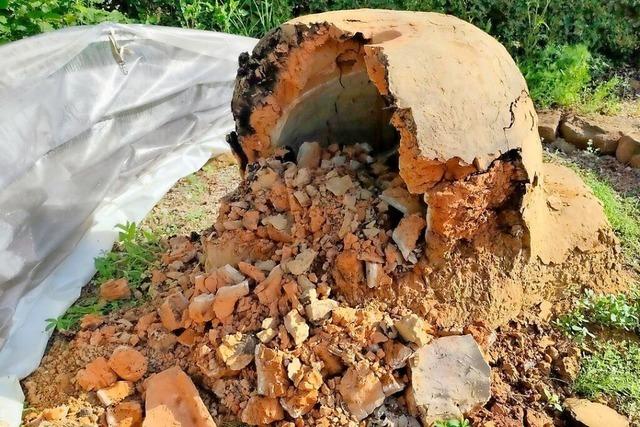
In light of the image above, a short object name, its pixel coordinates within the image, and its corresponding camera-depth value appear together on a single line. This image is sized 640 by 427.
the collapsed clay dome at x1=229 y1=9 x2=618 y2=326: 2.04
